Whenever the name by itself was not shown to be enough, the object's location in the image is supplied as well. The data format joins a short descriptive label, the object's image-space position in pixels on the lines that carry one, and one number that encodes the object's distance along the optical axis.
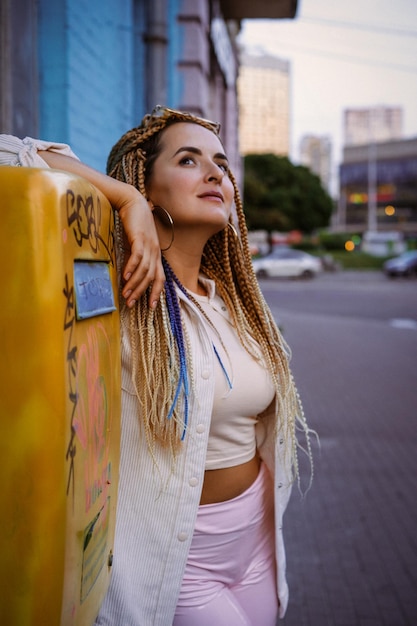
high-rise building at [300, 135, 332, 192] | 115.69
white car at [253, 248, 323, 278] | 27.61
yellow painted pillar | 0.93
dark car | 28.50
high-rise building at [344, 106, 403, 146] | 109.81
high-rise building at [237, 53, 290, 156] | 103.31
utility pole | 71.44
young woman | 1.48
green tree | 40.97
